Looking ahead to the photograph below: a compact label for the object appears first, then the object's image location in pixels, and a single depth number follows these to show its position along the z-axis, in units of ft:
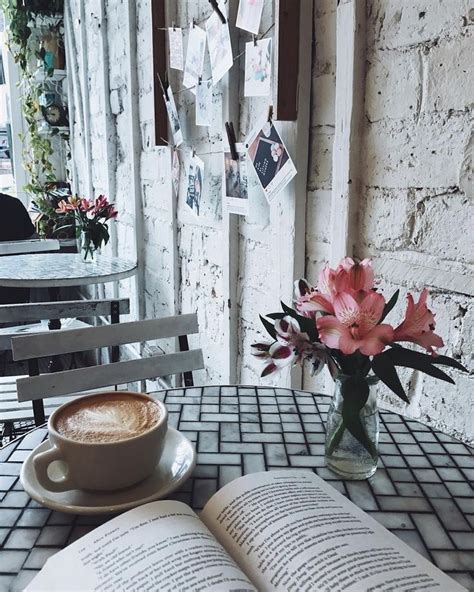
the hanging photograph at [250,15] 4.27
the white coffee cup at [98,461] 2.04
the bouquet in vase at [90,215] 7.49
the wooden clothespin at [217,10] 4.74
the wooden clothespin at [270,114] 4.21
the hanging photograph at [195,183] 5.75
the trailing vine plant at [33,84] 11.70
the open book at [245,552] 1.62
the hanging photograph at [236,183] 4.79
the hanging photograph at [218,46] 4.75
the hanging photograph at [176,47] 5.87
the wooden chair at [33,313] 4.92
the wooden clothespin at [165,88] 6.17
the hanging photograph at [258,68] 4.22
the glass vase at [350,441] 2.26
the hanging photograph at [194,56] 5.37
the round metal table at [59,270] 6.50
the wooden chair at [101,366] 3.57
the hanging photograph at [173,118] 6.02
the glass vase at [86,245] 7.63
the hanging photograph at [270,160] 4.10
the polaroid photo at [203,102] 5.37
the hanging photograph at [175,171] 6.29
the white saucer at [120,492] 2.02
